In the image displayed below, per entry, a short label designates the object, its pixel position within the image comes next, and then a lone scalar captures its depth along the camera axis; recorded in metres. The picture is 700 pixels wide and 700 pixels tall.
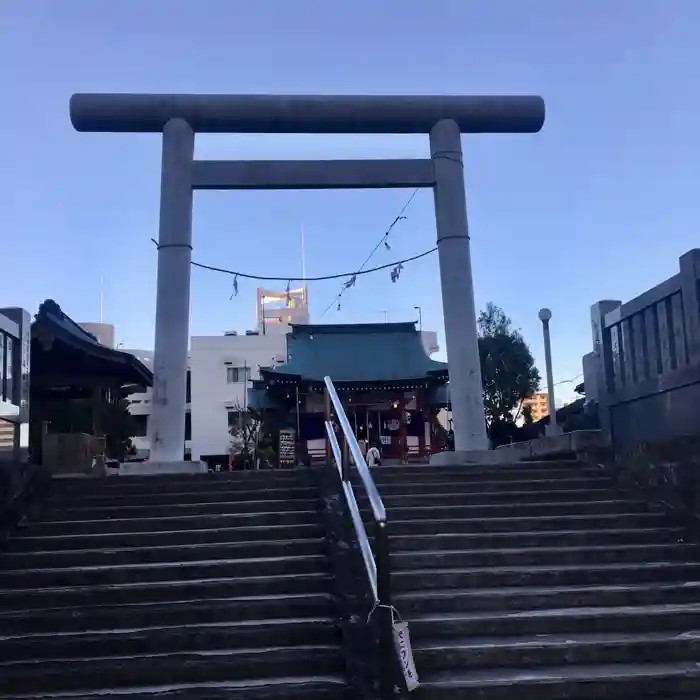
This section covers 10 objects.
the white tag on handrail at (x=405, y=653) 3.98
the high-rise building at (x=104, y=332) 39.90
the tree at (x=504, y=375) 23.30
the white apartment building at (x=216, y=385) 41.25
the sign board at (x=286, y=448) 18.33
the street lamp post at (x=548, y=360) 12.75
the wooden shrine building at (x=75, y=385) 10.93
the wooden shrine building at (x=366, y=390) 22.69
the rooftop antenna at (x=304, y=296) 41.96
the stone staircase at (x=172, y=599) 4.35
